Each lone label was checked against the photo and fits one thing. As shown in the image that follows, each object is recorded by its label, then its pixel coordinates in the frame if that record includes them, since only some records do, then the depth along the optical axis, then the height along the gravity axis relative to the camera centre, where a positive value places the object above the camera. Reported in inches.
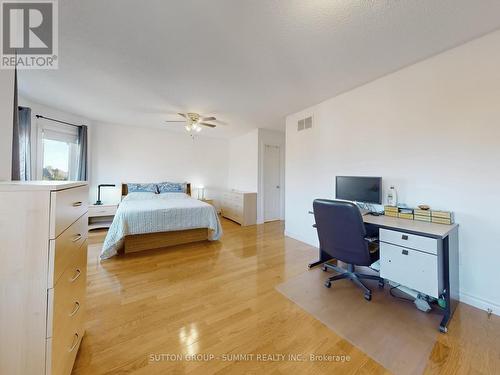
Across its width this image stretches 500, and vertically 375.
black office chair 70.5 -18.6
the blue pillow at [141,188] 178.4 +0.9
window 142.1 +30.2
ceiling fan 143.6 +53.7
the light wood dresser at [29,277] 31.0 -14.6
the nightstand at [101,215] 159.0 -21.8
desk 60.3 -20.1
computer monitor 91.0 -0.2
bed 110.1 -23.0
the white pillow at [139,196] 158.1 -6.0
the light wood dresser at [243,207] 183.8 -18.3
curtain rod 136.2 +53.1
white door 199.6 +5.2
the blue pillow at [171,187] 189.9 +1.9
